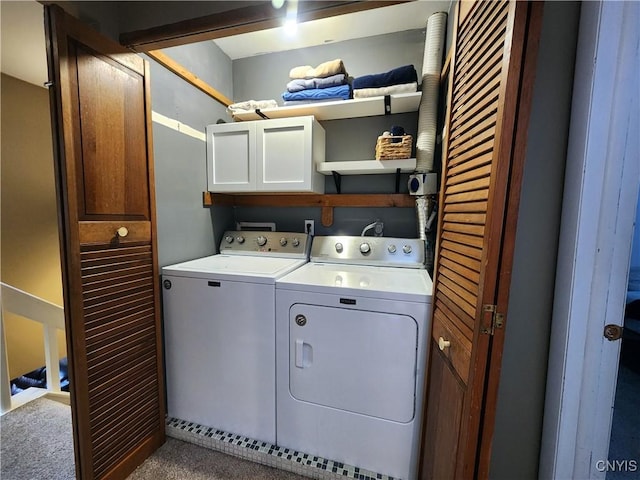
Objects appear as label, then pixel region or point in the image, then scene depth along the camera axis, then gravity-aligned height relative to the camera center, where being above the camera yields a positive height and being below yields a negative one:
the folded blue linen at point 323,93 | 1.78 +0.80
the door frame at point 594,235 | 0.70 -0.04
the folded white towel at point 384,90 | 1.66 +0.77
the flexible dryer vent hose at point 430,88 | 1.65 +0.78
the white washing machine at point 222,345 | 1.46 -0.76
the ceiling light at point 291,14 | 1.07 +0.79
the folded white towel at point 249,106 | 1.90 +0.75
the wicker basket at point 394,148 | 1.67 +0.41
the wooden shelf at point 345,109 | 1.71 +0.71
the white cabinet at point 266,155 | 1.80 +0.39
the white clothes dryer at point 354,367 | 1.25 -0.75
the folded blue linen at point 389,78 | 1.67 +0.85
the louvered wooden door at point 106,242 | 1.08 -0.16
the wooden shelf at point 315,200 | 1.93 +0.09
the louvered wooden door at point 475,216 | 0.67 +0.00
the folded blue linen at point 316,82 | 1.79 +0.87
